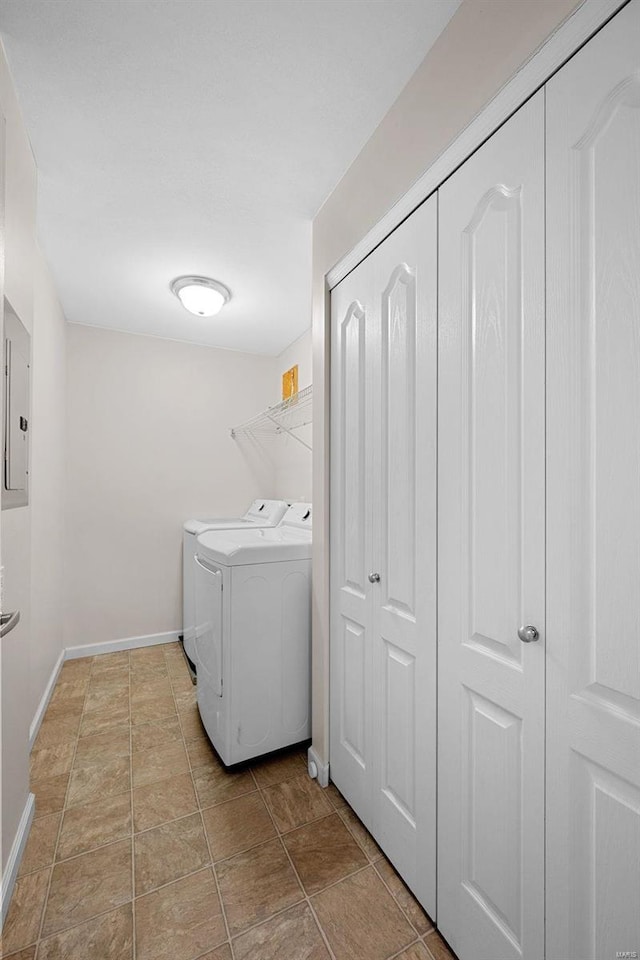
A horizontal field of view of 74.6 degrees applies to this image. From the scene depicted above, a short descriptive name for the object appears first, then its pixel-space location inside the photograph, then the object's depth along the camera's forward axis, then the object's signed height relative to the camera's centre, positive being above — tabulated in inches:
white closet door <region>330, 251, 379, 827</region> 59.1 -8.5
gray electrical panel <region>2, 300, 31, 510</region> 53.1 +8.7
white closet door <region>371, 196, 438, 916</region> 46.8 -9.4
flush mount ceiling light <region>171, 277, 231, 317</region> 100.8 +44.3
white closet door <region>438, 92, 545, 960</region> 34.9 -6.4
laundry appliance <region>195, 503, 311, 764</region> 70.9 -29.7
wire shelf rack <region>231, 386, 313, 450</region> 109.9 +17.4
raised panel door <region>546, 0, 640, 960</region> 28.4 -1.6
